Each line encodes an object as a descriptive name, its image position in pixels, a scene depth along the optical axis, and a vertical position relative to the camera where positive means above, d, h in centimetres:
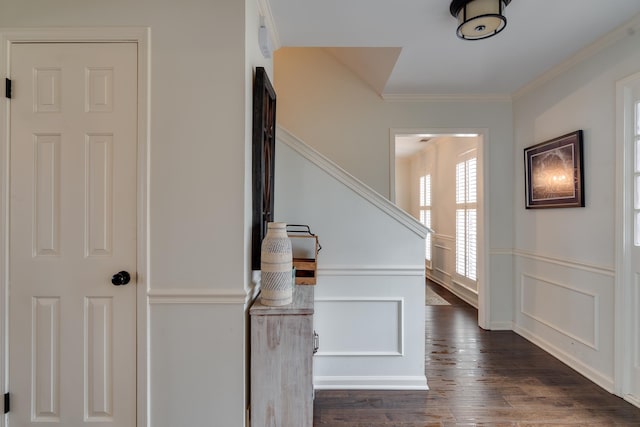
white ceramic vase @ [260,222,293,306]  154 -26
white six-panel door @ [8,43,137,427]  151 -9
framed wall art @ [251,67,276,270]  163 +28
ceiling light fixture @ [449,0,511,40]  177 +116
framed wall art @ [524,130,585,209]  247 +38
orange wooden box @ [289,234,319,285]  202 -29
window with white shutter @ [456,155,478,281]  432 -4
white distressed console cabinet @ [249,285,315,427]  152 -76
